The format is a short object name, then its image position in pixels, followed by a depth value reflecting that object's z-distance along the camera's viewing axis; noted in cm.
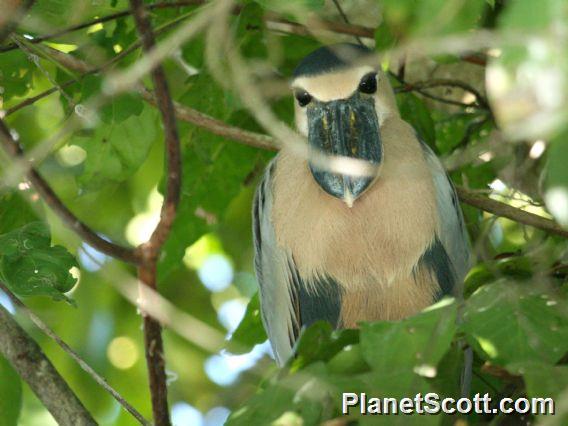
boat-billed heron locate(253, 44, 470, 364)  569
